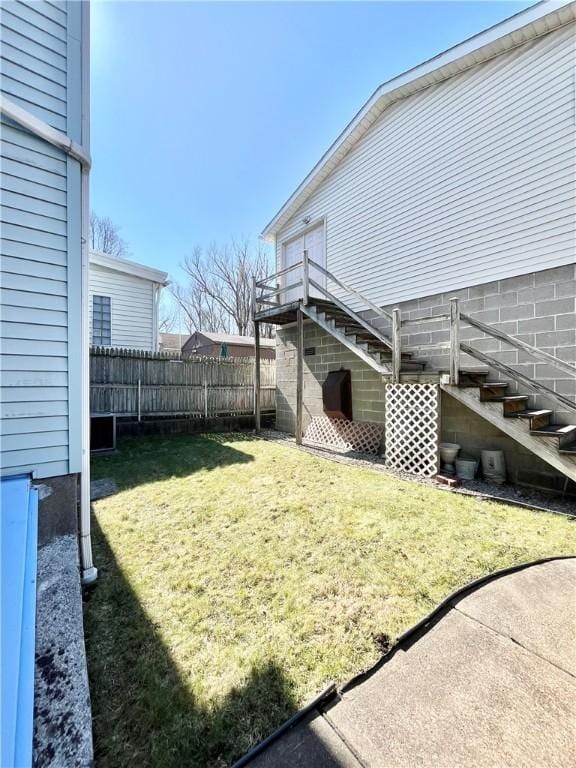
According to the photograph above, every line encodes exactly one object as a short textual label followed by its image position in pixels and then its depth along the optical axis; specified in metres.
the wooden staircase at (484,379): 3.81
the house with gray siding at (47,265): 2.31
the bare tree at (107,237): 21.67
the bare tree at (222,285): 23.91
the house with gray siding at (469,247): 4.31
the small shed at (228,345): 18.48
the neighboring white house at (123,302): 10.41
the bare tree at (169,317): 27.20
